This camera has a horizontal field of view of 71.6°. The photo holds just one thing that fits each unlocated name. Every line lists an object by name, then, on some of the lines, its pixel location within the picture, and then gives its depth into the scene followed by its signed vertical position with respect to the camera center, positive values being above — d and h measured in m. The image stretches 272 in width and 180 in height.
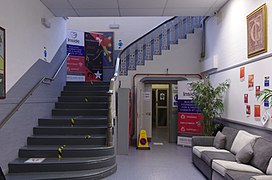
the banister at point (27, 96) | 3.00 -0.04
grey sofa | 2.57 -1.05
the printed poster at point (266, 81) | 2.94 +0.19
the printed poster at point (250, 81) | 3.35 +0.20
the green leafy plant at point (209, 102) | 4.49 -0.22
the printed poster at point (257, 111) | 3.16 -0.31
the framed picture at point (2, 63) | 2.98 +0.49
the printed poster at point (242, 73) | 3.65 +0.38
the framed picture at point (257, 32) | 3.02 +1.04
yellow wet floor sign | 5.39 -1.39
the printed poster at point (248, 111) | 3.45 -0.33
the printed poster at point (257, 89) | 3.16 +0.06
